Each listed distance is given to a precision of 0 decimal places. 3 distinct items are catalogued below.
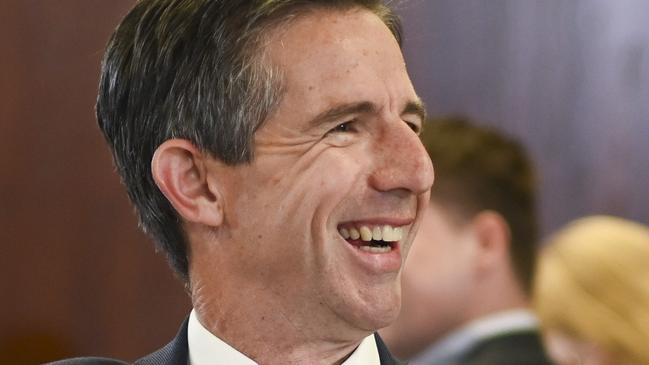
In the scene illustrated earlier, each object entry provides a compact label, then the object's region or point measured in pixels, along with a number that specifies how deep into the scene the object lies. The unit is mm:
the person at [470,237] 6215
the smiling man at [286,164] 3564
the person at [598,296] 5590
